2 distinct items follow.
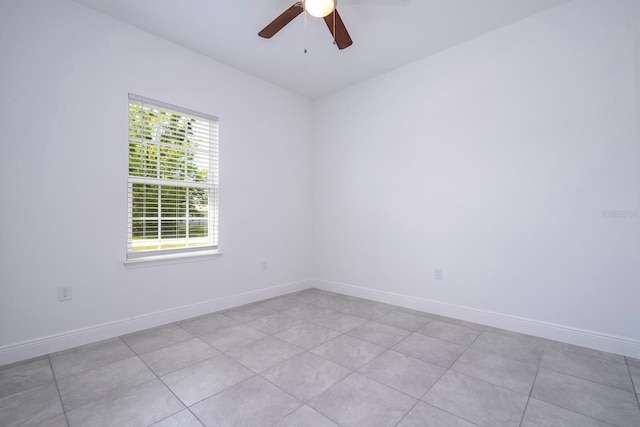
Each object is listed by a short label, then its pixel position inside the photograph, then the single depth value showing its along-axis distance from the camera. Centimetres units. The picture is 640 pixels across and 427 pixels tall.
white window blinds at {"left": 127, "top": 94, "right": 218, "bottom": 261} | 280
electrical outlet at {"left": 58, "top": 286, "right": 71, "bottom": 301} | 236
